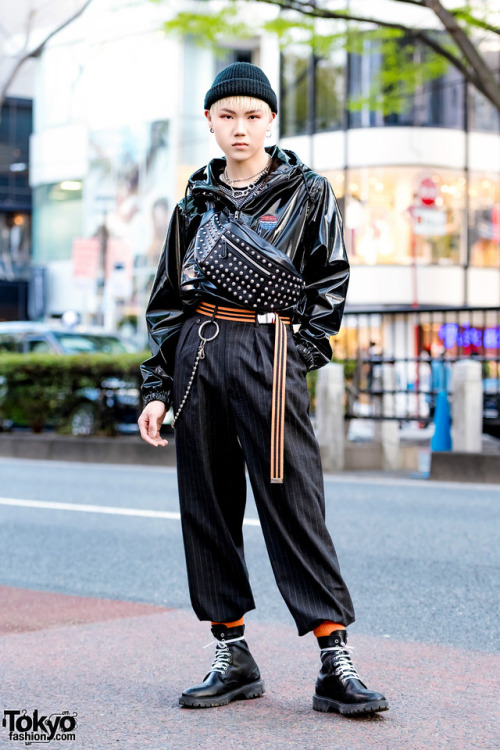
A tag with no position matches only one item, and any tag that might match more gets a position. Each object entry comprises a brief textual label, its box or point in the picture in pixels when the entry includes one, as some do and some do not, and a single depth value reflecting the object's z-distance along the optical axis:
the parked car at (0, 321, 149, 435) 14.05
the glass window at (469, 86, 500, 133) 32.38
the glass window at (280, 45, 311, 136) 33.47
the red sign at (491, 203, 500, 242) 32.34
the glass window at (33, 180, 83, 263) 43.28
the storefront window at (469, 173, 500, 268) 32.28
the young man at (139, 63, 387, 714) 3.17
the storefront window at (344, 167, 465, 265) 32.03
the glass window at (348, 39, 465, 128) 32.12
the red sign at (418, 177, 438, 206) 31.34
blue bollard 11.41
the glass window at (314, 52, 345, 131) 32.81
